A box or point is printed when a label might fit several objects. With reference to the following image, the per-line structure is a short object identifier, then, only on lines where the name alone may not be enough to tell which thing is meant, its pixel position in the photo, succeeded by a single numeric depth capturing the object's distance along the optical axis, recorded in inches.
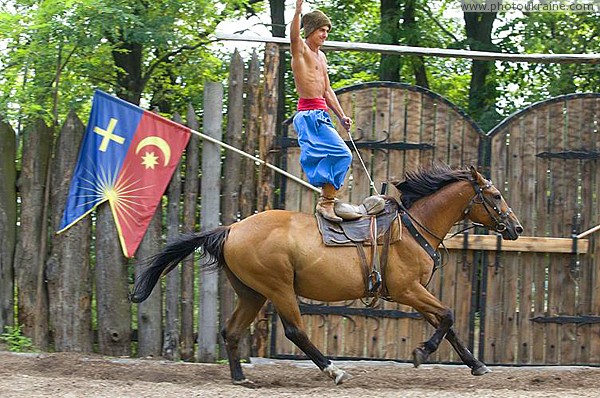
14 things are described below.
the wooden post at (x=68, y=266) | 613.3
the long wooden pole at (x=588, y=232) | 611.5
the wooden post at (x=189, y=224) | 617.3
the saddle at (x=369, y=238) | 527.5
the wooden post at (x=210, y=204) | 615.8
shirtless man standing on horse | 528.7
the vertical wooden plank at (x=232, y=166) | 618.5
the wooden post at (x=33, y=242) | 616.4
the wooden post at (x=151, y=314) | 615.2
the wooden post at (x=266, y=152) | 613.9
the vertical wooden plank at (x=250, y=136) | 619.2
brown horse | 522.3
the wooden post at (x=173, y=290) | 616.4
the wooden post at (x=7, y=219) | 618.2
